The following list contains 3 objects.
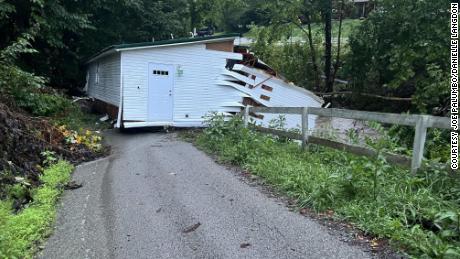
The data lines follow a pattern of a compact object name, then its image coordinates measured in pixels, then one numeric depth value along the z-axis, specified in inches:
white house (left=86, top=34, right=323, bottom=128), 592.7
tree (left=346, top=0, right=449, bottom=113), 574.9
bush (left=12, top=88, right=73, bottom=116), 469.9
